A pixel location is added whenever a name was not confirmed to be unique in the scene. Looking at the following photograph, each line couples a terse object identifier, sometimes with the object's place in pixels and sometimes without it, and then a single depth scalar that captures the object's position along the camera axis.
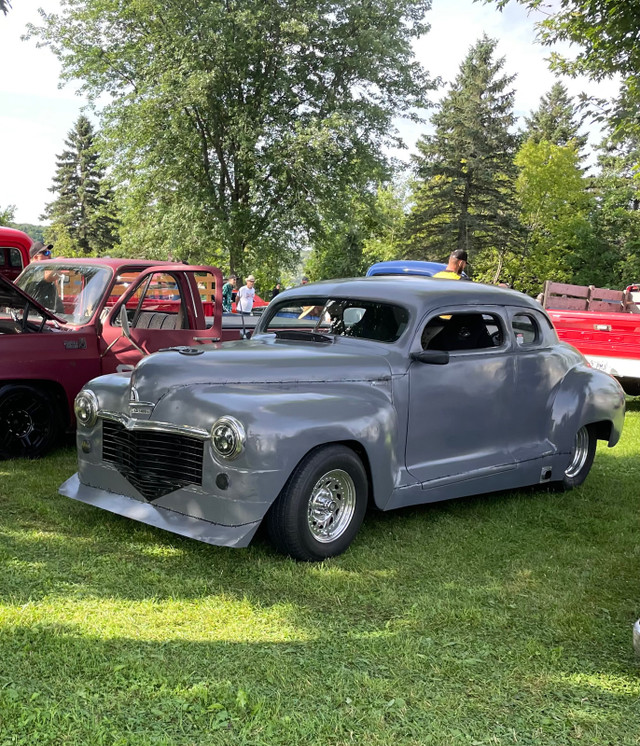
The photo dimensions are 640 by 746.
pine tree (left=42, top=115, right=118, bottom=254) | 64.06
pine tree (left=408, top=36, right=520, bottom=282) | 45.59
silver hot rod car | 4.35
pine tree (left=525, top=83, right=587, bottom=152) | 61.02
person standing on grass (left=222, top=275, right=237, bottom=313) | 19.38
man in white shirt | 18.16
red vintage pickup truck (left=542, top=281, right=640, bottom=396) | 10.48
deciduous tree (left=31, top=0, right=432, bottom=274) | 25.81
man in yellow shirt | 9.12
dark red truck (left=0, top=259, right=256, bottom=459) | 6.81
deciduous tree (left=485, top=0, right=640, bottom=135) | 10.84
